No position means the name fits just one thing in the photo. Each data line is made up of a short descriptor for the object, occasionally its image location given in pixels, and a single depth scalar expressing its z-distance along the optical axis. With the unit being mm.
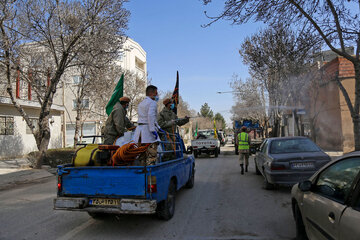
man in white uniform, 4699
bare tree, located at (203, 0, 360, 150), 8336
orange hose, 4496
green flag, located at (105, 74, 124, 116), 6523
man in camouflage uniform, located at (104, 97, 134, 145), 5496
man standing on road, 9805
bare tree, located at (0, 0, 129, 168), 11906
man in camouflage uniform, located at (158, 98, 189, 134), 6329
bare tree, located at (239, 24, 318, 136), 18359
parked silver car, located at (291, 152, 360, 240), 2287
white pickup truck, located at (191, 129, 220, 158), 18469
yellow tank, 4563
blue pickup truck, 4056
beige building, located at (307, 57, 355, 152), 17469
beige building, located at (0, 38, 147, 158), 17969
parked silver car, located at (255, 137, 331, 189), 6398
